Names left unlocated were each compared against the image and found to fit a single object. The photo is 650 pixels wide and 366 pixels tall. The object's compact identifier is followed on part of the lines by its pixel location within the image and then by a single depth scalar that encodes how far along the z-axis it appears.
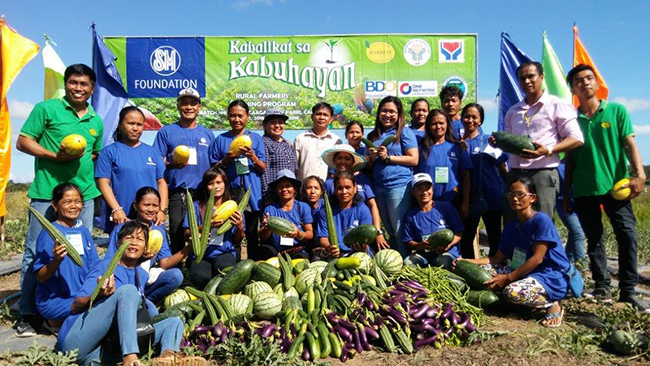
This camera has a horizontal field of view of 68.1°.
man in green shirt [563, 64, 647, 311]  5.29
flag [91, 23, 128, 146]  8.48
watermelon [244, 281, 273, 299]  4.93
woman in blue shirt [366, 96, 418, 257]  6.40
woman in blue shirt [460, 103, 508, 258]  6.42
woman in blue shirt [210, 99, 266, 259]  6.12
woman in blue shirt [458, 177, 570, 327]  4.97
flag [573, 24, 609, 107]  10.93
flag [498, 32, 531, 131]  10.48
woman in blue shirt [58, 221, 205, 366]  3.56
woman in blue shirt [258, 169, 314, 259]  6.09
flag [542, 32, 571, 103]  10.65
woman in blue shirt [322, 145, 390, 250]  6.32
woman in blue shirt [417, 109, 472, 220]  6.35
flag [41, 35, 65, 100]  9.35
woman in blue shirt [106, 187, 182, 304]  4.86
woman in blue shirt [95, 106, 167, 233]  5.36
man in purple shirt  5.40
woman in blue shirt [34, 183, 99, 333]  4.14
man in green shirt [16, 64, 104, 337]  4.86
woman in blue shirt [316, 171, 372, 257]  6.11
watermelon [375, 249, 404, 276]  5.36
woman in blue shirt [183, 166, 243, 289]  5.64
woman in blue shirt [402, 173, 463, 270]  6.07
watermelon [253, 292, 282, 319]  4.66
